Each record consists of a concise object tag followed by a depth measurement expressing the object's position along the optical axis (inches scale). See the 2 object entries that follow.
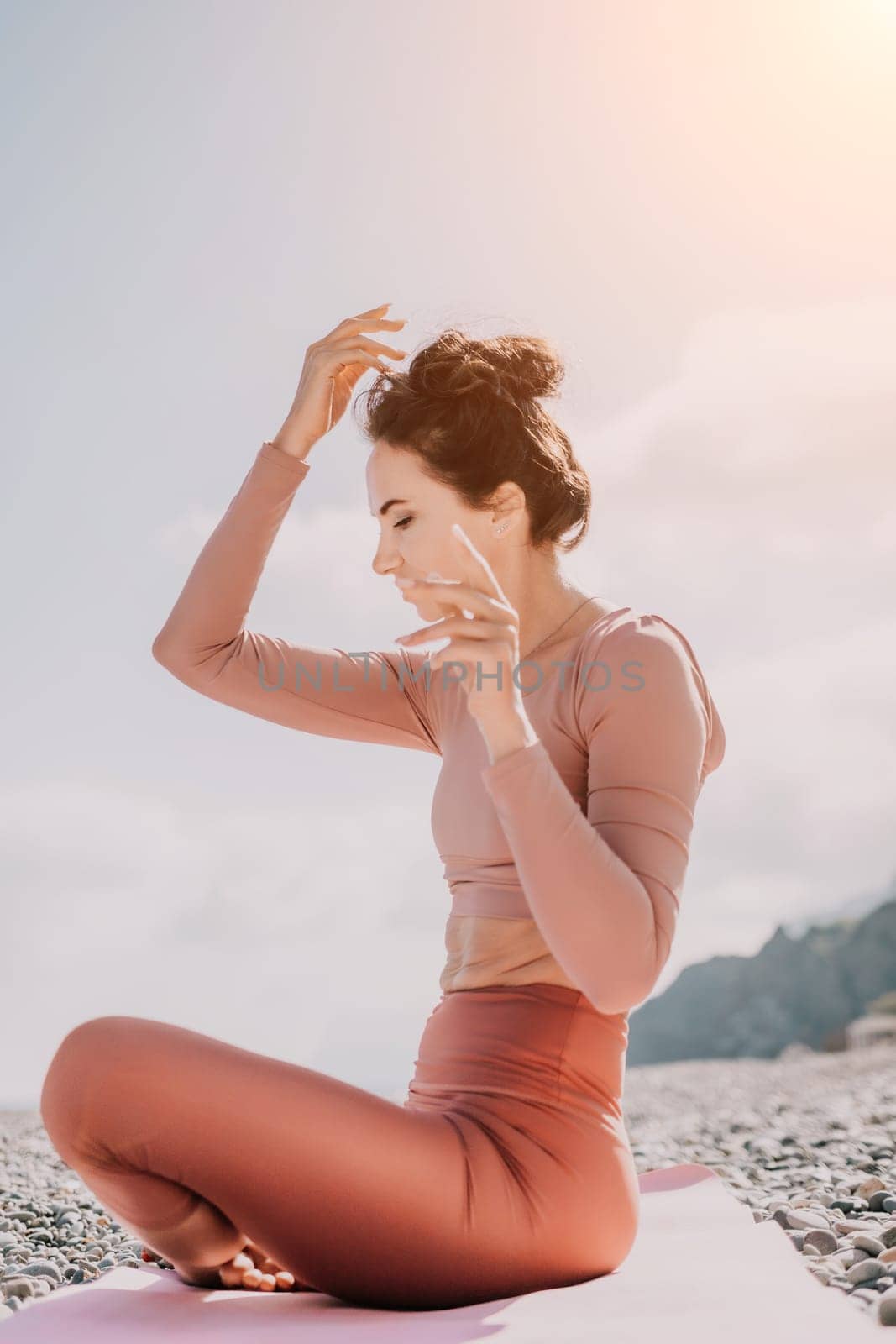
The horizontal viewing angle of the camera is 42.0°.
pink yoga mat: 71.3
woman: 76.5
